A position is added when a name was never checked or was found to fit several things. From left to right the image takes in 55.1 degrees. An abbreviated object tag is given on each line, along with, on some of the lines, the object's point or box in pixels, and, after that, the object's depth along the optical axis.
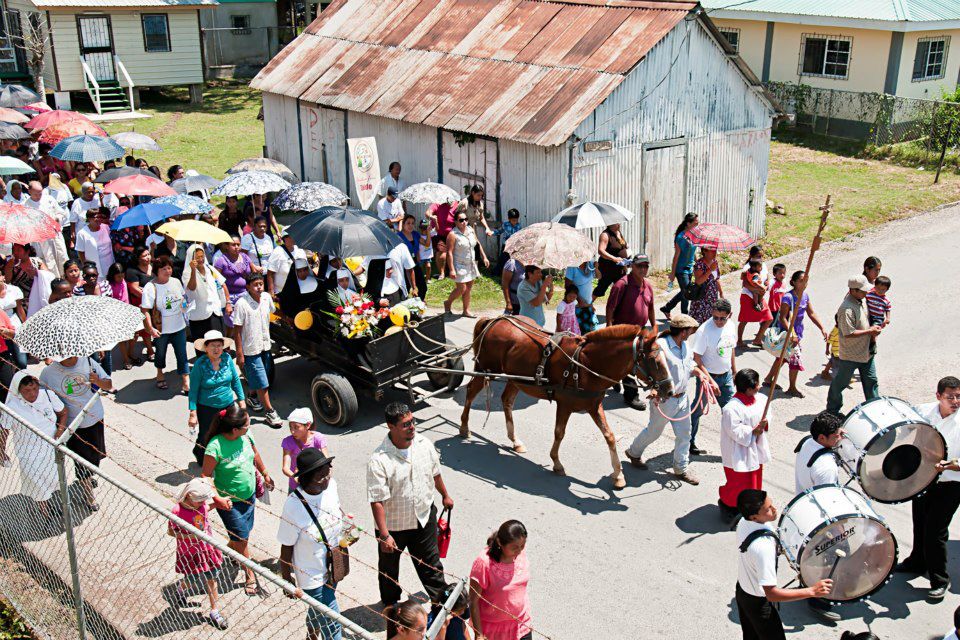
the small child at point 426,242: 14.85
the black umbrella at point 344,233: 10.37
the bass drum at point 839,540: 6.52
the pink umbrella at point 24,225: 11.04
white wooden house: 29.38
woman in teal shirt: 8.74
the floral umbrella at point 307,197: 14.24
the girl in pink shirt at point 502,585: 5.85
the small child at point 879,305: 10.48
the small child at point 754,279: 12.16
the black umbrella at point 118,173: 14.70
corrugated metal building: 15.16
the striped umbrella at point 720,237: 12.23
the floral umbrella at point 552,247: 10.98
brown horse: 8.79
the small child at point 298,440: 7.50
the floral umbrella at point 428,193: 14.80
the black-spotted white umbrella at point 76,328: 7.84
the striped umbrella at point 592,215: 12.56
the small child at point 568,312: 11.23
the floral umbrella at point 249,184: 14.62
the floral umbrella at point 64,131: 18.94
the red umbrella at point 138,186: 13.90
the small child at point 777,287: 12.14
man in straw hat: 9.20
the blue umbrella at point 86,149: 16.20
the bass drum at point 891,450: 7.40
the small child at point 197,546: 6.57
